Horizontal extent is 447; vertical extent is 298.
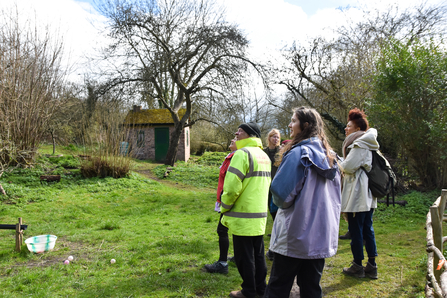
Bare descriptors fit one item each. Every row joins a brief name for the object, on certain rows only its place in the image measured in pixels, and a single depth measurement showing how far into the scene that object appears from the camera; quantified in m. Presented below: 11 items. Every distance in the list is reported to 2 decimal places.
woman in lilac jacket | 2.21
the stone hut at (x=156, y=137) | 21.59
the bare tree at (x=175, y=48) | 14.97
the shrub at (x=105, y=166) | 10.79
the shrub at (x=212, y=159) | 20.66
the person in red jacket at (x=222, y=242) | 3.69
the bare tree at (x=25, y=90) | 9.29
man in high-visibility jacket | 3.06
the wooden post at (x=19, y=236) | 4.55
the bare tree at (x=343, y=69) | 12.10
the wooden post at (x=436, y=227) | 3.61
